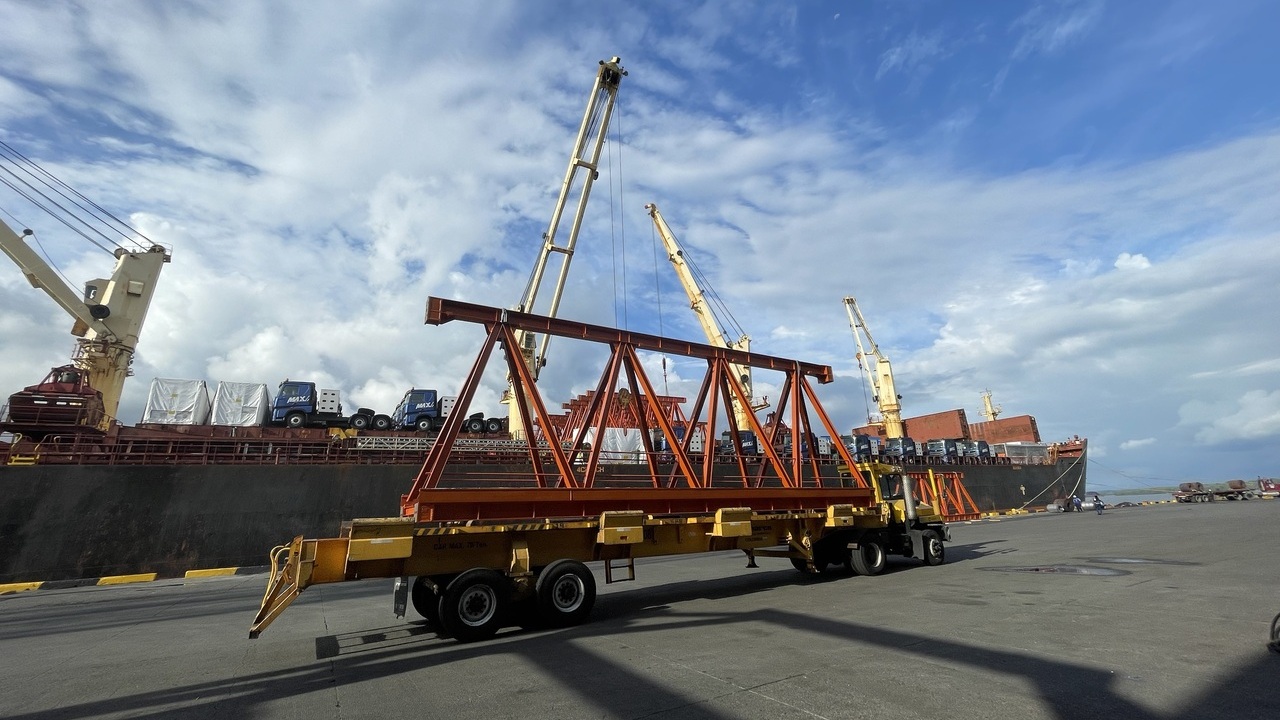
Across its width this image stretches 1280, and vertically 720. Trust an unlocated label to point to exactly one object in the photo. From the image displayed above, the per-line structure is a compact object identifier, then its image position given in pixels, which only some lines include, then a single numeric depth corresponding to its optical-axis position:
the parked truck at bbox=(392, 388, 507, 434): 32.66
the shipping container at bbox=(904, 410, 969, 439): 66.38
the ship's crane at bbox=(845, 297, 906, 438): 61.50
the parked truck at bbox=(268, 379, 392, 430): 31.05
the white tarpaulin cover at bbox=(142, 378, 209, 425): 29.91
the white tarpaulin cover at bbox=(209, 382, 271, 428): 30.91
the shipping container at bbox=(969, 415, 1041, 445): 71.81
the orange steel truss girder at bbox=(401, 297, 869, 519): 10.21
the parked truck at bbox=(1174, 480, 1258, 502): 55.53
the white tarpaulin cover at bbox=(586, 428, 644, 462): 39.94
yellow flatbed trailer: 7.75
